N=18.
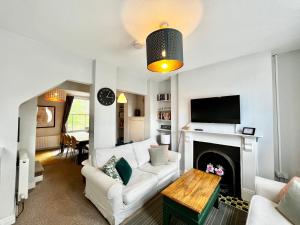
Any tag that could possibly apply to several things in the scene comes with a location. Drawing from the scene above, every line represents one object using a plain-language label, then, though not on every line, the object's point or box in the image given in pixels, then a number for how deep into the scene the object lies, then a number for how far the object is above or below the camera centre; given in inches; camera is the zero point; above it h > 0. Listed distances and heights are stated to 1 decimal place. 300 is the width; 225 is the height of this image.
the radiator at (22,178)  79.7 -37.1
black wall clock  109.5 +16.6
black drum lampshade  51.0 +27.4
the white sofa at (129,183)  66.7 -40.0
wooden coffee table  58.8 -39.3
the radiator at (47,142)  220.5 -44.5
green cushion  79.3 -33.3
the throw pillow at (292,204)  51.1 -35.6
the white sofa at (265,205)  52.2 -40.6
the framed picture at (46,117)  224.2 -1.8
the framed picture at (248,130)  94.4 -10.6
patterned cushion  76.8 -32.2
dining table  164.9 -36.0
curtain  244.7 +10.8
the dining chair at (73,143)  174.0 -35.5
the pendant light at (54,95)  163.8 +26.0
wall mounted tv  102.1 +5.2
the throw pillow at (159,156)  109.7 -33.2
